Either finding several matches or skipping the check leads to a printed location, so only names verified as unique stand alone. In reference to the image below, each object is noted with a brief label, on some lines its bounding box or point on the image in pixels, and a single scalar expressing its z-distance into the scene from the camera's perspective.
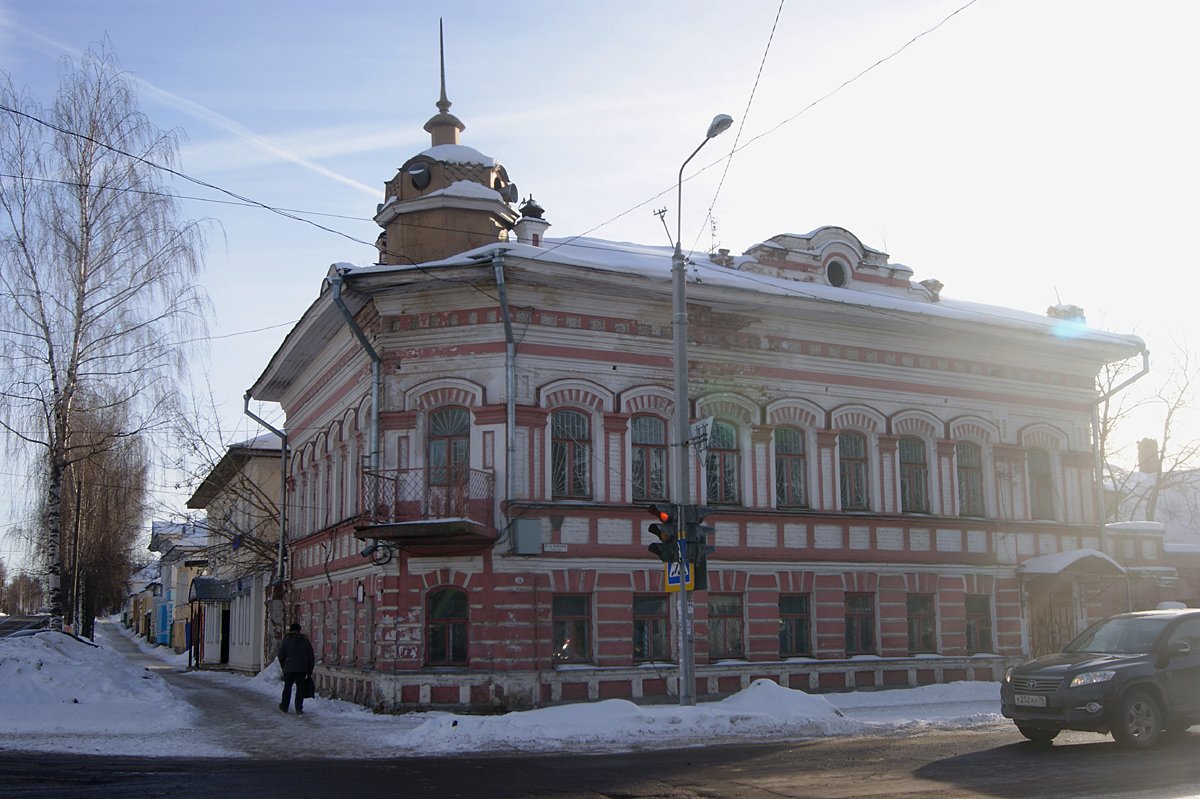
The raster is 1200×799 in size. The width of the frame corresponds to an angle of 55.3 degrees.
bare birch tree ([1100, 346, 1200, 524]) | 39.22
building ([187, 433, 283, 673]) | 30.70
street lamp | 15.90
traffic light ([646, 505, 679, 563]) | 15.90
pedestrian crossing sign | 15.82
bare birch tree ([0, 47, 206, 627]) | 21.34
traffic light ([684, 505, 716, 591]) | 16.00
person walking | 19.80
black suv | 12.66
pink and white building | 19.62
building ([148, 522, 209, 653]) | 54.57
